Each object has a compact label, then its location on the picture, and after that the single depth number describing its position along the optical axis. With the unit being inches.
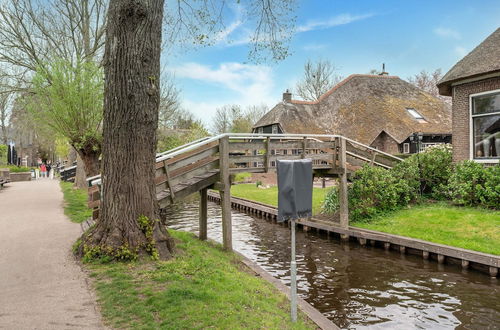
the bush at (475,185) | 423.8
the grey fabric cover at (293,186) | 179.9
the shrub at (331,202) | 527.7
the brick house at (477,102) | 469.1
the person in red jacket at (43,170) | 1621.6
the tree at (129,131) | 243.3
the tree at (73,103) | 591.5
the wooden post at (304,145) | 452.1
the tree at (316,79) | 1743.4
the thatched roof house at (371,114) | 1071.6
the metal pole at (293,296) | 181.4
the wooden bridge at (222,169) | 323.9
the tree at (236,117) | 2022.6
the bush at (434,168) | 524.0
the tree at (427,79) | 1761.8
